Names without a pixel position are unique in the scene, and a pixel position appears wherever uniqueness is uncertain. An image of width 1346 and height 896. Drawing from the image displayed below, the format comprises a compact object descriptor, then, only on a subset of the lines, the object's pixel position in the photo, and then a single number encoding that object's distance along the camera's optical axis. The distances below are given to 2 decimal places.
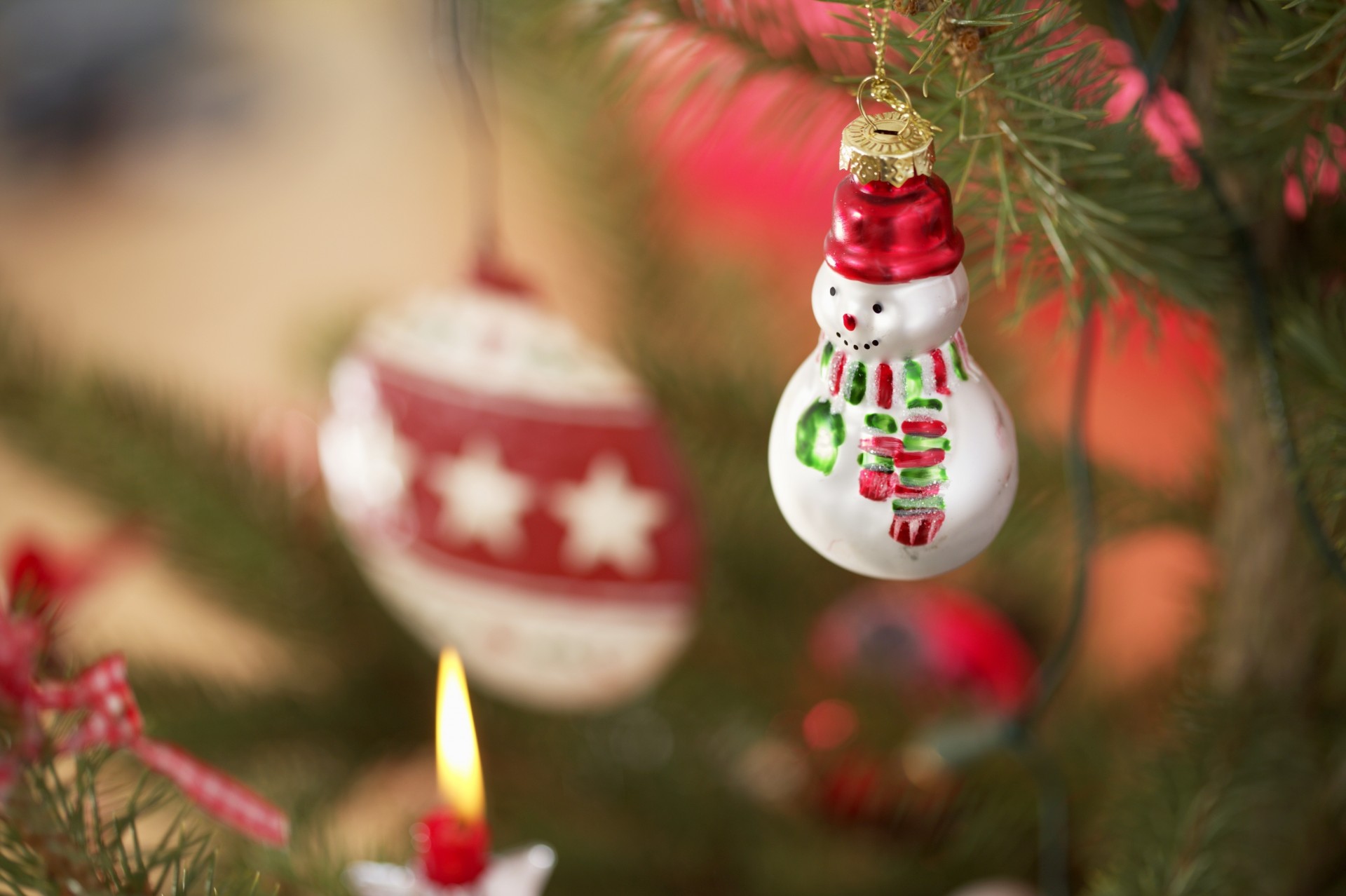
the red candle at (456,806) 0.56
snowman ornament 0.51
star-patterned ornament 0.68
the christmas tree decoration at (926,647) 0.74
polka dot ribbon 0.52
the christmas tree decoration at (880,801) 0.70
